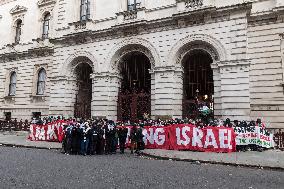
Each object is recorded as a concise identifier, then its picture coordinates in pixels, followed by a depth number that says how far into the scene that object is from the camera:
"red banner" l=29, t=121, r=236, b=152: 13.63
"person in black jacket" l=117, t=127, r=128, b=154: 14.17
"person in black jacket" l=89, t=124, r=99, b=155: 13.72
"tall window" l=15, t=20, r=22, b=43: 31.47
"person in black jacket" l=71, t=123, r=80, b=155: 13.77
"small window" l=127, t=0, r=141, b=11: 22.16
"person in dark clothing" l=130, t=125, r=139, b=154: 14.00
